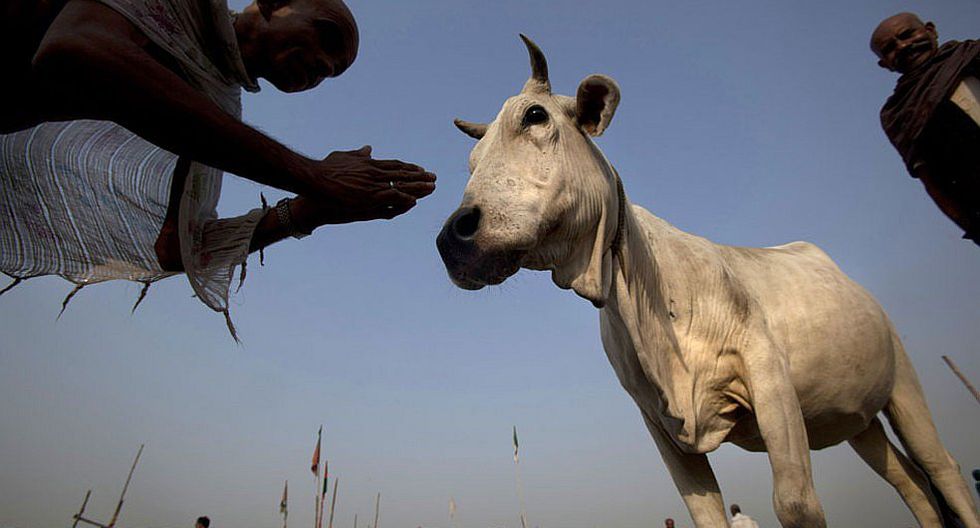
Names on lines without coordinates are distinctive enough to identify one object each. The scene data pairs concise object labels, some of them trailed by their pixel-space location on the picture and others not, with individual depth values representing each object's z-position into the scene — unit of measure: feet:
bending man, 3.97
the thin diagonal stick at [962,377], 44.02
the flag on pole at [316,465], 78.69
